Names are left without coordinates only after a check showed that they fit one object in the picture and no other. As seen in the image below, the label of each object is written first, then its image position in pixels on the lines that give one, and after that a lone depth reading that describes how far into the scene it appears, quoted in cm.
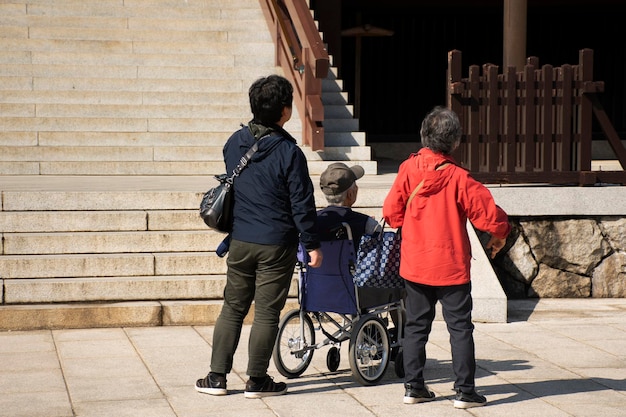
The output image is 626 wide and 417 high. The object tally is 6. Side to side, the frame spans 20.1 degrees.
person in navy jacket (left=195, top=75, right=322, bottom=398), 903
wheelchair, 973
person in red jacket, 890
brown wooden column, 1837
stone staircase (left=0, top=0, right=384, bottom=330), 1291
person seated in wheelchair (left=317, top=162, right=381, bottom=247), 977
